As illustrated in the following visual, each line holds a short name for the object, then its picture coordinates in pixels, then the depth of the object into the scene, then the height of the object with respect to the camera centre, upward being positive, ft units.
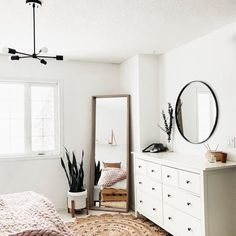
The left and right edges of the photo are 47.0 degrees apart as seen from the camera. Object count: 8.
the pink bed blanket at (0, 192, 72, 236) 5.79 -2.26
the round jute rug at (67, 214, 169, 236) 11.17 -4.44
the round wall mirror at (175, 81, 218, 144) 10.46 +0.48
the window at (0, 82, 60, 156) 13.69 +0.41
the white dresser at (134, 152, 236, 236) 8.66 -2.50
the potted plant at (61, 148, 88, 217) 13.35 -3.13
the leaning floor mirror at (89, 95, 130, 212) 14.21 -1.56
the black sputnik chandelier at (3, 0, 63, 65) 7.45 +3.41
